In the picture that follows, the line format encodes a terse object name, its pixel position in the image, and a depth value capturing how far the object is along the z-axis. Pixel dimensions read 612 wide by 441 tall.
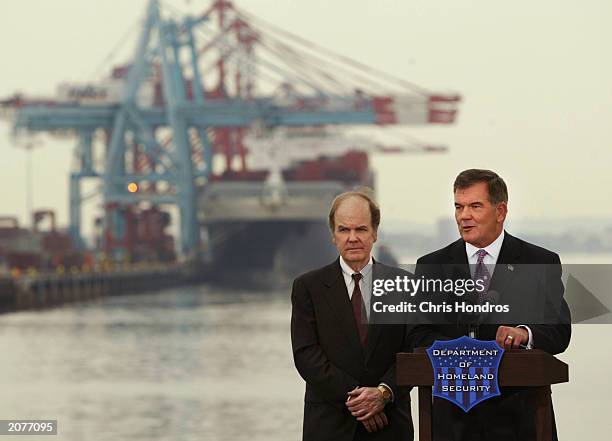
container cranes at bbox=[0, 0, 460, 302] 102.57
